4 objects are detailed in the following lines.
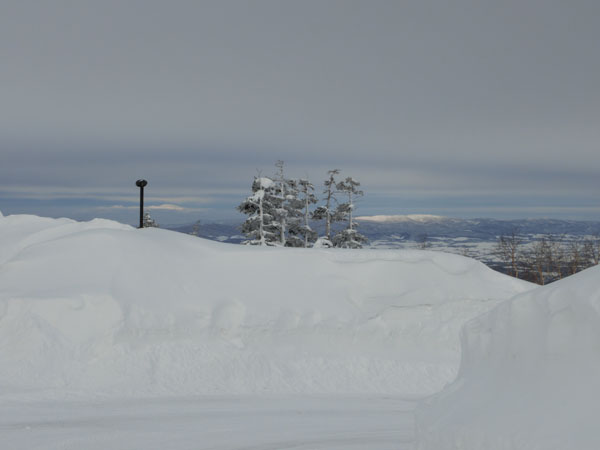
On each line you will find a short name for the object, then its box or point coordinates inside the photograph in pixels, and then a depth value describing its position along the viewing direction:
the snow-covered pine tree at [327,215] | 41.00
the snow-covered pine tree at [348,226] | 39.44
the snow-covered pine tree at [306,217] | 38.09
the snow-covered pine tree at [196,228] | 58.71
